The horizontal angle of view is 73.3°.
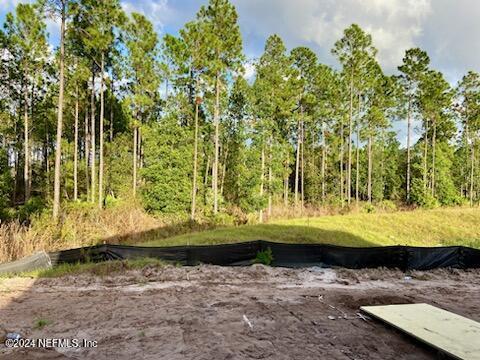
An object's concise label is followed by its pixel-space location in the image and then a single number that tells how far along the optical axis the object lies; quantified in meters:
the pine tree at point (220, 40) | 16.08
